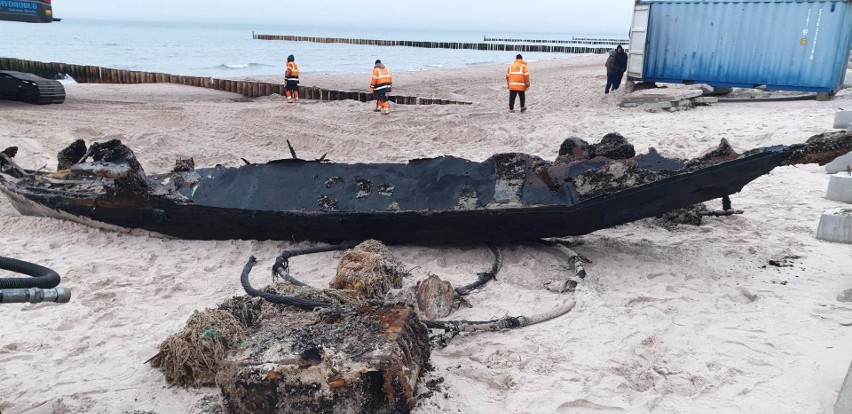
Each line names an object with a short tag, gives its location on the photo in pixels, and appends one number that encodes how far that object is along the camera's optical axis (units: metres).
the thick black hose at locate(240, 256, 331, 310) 3.79
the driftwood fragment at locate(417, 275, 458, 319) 4.16
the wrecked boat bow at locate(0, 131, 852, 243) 4.79
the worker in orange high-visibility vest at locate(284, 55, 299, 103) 15.50
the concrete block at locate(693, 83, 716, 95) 13.21
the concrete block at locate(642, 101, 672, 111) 11.91
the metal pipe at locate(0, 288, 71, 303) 1.97
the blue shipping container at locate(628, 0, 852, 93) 11.59
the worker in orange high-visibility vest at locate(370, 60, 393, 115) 13.33
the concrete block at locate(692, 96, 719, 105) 12.25
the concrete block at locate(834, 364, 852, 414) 2.79
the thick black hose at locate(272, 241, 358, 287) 4.74
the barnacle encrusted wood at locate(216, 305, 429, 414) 2.86
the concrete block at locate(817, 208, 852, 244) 5.21
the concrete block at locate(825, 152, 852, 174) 7.14
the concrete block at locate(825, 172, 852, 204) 6.35
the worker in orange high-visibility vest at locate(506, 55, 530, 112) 12.68
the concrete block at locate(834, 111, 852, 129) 8.70
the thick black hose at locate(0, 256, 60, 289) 2.07
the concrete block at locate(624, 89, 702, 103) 12.31
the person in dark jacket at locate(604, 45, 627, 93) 14.57
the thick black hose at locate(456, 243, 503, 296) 4.55
